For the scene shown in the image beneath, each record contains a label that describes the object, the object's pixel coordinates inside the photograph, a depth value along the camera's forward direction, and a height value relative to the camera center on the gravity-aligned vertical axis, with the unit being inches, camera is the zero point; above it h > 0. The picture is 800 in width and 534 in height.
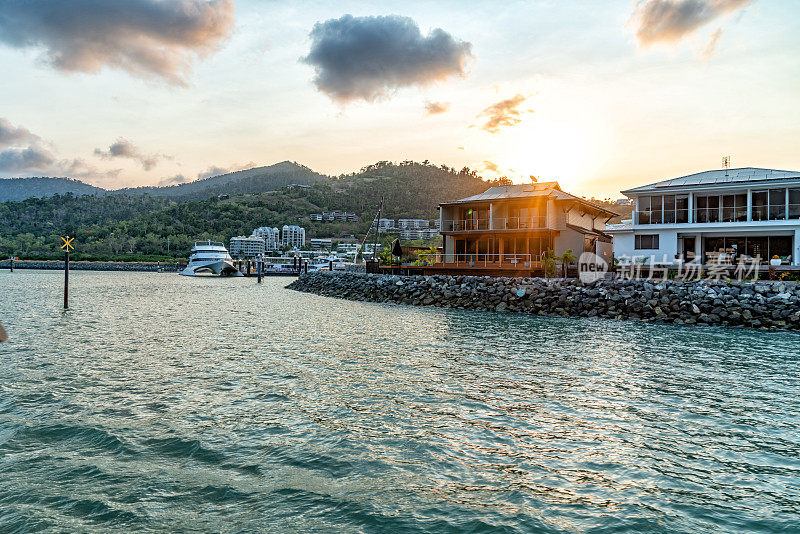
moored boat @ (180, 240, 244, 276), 3294.8 -3.3
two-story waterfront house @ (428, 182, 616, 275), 1483.8 +113.0
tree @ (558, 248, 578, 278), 1322.6 +10.3
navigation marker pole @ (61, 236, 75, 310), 1134.4 +33.8
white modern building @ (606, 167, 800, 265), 1237.7 +122.8
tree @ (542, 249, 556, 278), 1304.1 -9.2
